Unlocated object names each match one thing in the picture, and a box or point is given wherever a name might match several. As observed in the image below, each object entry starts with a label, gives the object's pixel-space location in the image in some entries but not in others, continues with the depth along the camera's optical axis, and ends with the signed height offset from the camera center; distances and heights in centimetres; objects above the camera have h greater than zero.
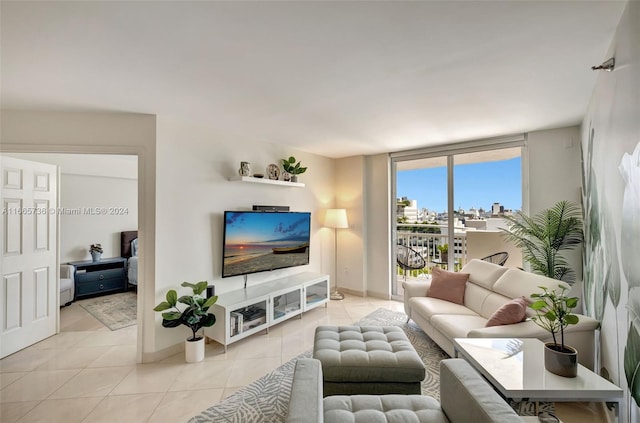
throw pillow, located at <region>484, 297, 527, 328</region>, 220 -81
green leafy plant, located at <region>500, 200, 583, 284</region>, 296 -26
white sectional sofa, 197 -90
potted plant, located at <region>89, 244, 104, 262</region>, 503 -68
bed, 553 -62
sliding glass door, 375 +18
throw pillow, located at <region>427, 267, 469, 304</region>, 315 -84
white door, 274 -43
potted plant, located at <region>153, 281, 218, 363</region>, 257 -95
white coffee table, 140 -90
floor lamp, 455 -10
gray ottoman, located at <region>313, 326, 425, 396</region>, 183 -104
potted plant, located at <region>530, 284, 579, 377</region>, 151 -77
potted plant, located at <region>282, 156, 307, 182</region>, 386 +65
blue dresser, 459 -108
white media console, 287 -109
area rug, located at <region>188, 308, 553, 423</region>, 189 -140
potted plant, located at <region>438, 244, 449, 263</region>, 425 -60
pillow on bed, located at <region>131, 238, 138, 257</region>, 551 -68
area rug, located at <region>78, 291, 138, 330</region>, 365 -142
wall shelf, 330 +42
